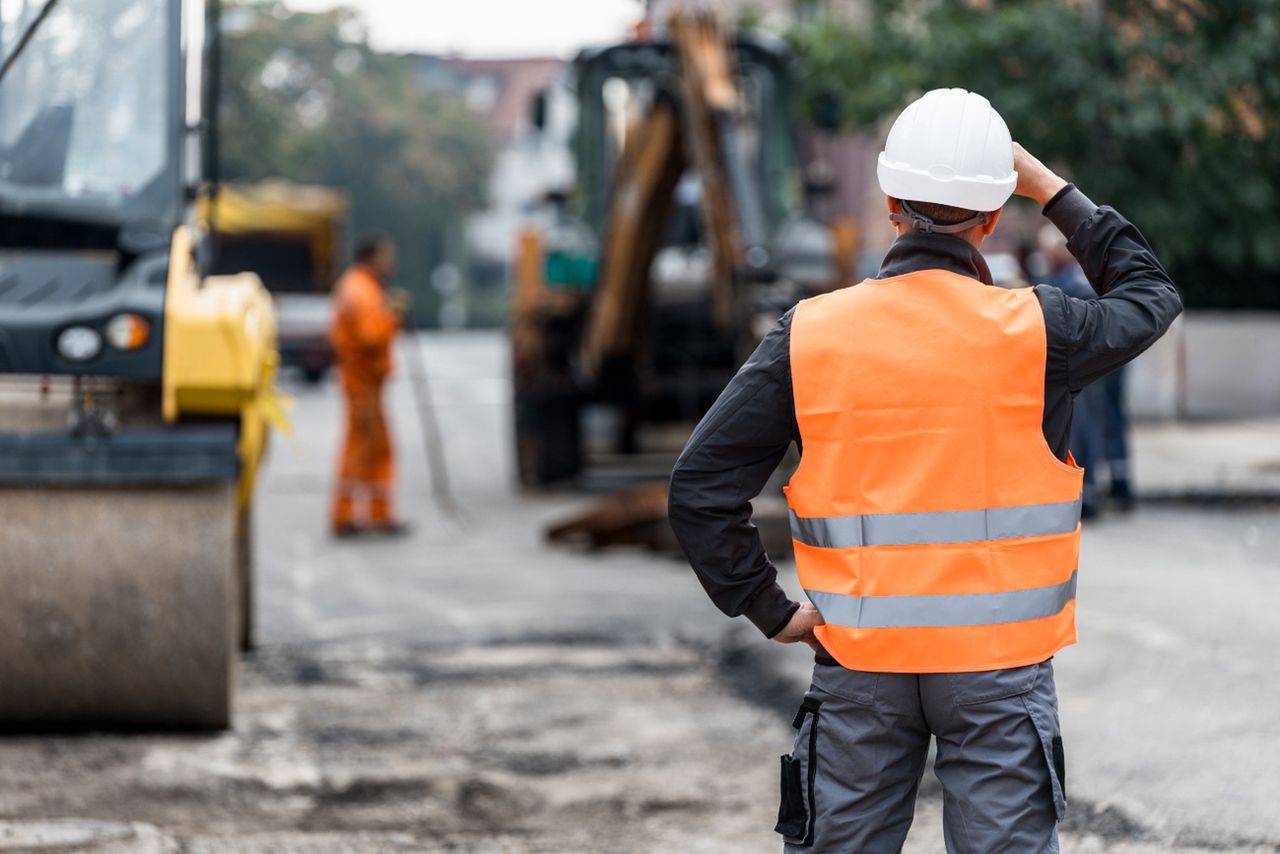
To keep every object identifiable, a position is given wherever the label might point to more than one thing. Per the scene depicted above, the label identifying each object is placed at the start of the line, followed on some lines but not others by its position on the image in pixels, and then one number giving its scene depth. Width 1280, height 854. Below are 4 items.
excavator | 22.05
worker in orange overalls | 24.64
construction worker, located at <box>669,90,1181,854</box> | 6.14
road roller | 11.53
